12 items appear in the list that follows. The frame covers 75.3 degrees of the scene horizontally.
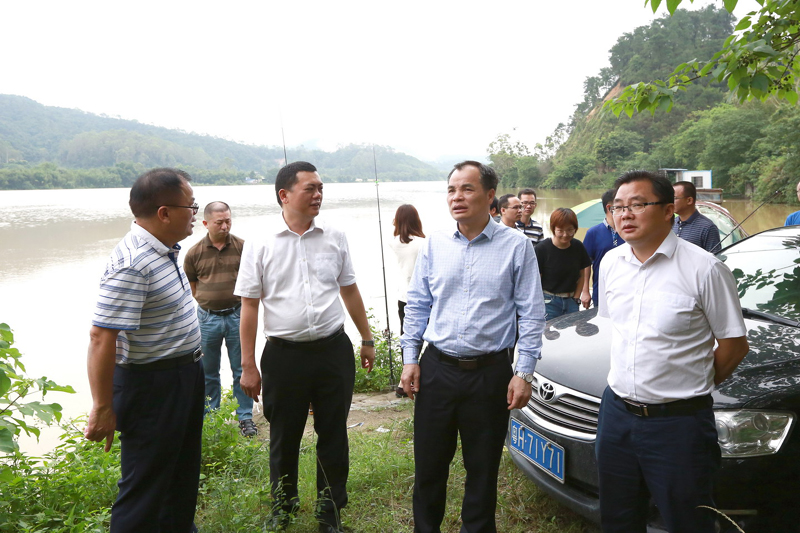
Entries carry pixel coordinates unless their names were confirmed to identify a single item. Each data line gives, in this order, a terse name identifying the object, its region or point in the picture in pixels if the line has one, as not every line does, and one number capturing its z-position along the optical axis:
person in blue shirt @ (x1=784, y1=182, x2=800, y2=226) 4.66
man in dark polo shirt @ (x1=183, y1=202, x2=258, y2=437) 4.21
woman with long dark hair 4.61
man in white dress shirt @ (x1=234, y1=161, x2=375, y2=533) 2.53
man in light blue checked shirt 2.17
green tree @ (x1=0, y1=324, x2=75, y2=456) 1.95
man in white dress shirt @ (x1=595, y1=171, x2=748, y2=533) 1.73
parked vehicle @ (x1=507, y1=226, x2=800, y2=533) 1.94
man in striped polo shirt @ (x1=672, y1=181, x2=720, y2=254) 4.63
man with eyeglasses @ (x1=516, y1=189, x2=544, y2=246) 5.20
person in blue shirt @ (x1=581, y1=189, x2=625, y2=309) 4.67
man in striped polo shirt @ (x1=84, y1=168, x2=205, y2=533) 1.95
